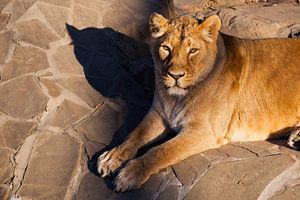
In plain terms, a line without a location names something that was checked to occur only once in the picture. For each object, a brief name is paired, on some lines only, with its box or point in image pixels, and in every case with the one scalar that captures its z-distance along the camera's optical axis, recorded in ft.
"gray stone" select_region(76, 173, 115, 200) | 29.58
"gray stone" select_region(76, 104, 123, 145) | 34.35
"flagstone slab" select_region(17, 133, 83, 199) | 30.47
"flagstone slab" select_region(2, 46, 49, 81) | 38.91
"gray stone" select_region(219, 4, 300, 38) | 43.00
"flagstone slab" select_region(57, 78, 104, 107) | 37.63
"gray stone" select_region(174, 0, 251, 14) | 48.42
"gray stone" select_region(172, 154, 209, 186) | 28.81
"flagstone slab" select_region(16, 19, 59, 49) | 41.96
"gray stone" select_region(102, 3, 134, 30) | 46.24
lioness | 29.78
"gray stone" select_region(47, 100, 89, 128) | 35.27
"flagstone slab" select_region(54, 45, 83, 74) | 39.99
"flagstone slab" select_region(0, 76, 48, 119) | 35.91
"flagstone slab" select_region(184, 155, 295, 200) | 27.17
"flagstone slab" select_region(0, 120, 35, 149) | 33.62
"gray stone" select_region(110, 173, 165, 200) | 28.63
